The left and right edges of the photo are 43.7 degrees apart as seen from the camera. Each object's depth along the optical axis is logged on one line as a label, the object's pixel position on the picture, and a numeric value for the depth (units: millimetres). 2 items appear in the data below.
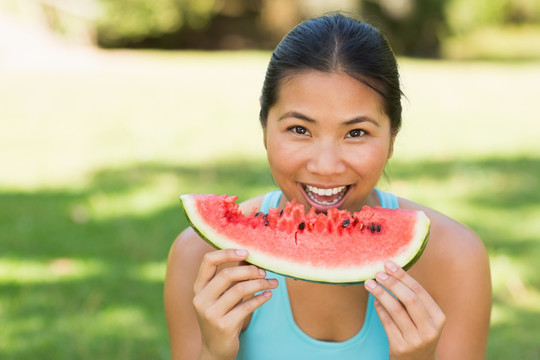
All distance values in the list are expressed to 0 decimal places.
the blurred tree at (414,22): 19406
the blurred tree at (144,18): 17469
